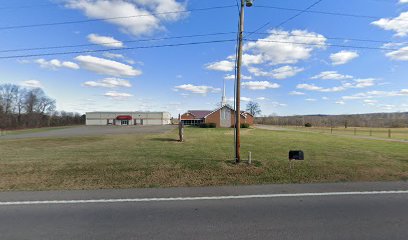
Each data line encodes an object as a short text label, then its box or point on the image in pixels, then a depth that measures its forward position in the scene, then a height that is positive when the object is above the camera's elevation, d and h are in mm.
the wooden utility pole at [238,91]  9852 +1342
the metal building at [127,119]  83250 +1604
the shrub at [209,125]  49625 -444
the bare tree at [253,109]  103988 +6087
